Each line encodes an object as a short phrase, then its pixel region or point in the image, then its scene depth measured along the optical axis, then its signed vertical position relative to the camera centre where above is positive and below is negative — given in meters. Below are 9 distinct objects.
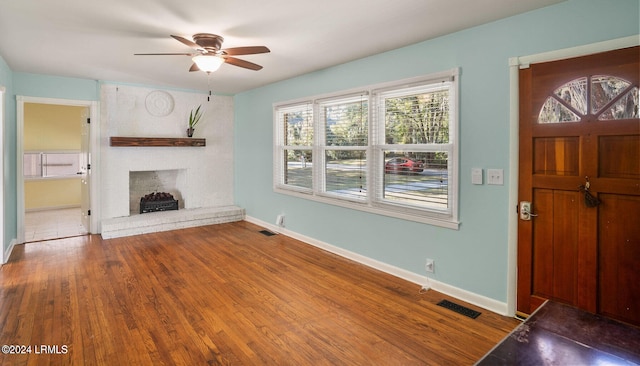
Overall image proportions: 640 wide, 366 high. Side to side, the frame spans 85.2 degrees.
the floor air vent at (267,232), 5.67 -0.87
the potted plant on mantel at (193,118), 6.38 +1.15
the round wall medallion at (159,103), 6.08 +1.36
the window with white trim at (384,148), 3.39 +0.38
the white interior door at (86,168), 5.69 +0.19
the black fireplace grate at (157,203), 6.28 -0.42
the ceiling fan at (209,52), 3.22 +1.21
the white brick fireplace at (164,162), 5.75 +0.33
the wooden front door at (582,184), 2.30 -0.02
